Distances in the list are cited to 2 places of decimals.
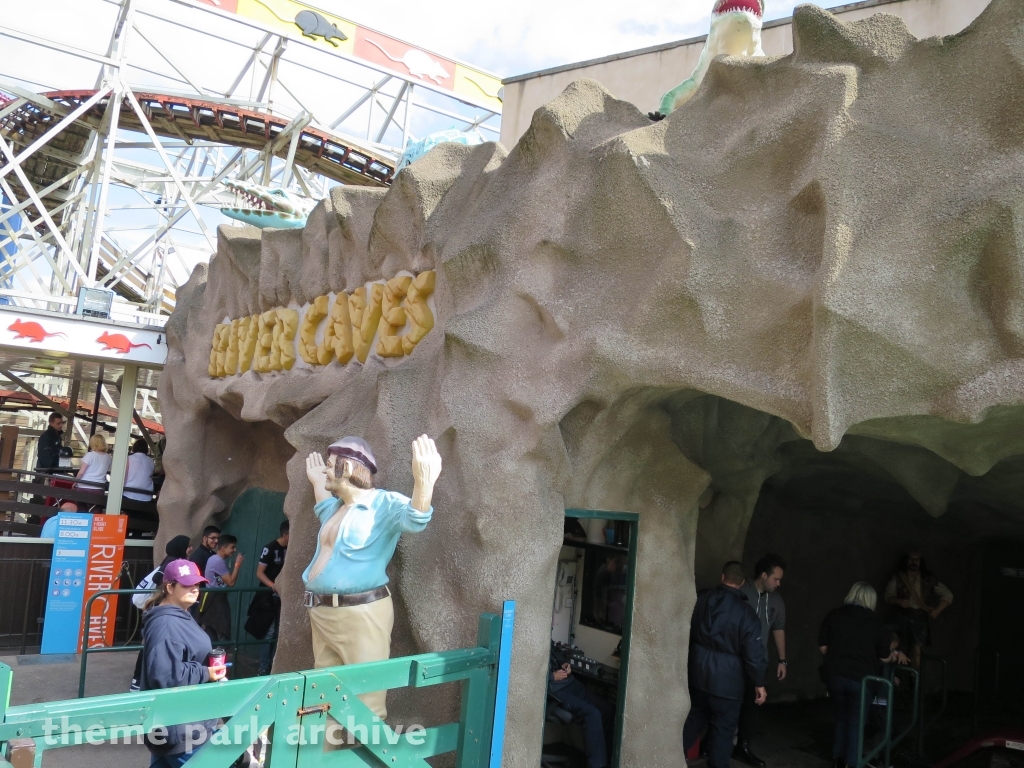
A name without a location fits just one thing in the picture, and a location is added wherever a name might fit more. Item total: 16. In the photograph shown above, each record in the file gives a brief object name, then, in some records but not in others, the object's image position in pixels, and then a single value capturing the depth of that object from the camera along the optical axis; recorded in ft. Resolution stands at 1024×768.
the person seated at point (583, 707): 17.94
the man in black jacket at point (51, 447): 38.73
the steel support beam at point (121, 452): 34.76
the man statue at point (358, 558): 14.16
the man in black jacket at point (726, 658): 18.94
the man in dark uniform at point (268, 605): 24.02
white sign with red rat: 31.94
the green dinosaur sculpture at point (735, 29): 17.21
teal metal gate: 8.84
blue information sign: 28.55
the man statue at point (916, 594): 24.91
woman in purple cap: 11.88
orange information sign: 28.89
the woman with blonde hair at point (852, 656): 19.57
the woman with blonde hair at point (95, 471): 35.55
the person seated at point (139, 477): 36.50
